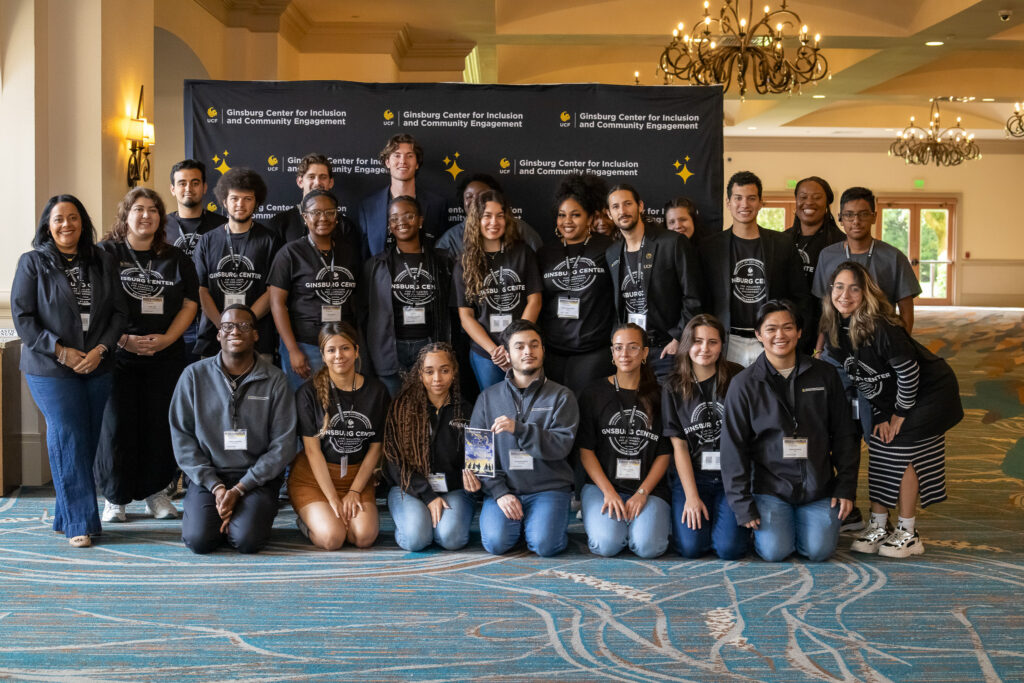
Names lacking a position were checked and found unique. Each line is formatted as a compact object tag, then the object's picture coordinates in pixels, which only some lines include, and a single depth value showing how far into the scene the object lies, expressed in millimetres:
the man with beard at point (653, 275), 4543
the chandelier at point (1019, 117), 14008
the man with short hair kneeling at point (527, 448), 4035
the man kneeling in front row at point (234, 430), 4066
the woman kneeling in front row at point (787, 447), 3928
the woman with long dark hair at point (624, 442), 4082
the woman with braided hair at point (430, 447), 4145
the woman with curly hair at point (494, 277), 4531
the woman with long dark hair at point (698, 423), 4051
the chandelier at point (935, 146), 17078
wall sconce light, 6004
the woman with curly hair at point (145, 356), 4461
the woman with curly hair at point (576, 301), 4598
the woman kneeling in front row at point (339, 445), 4133
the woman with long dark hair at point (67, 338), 4102
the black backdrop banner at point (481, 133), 5488
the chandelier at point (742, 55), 8242
